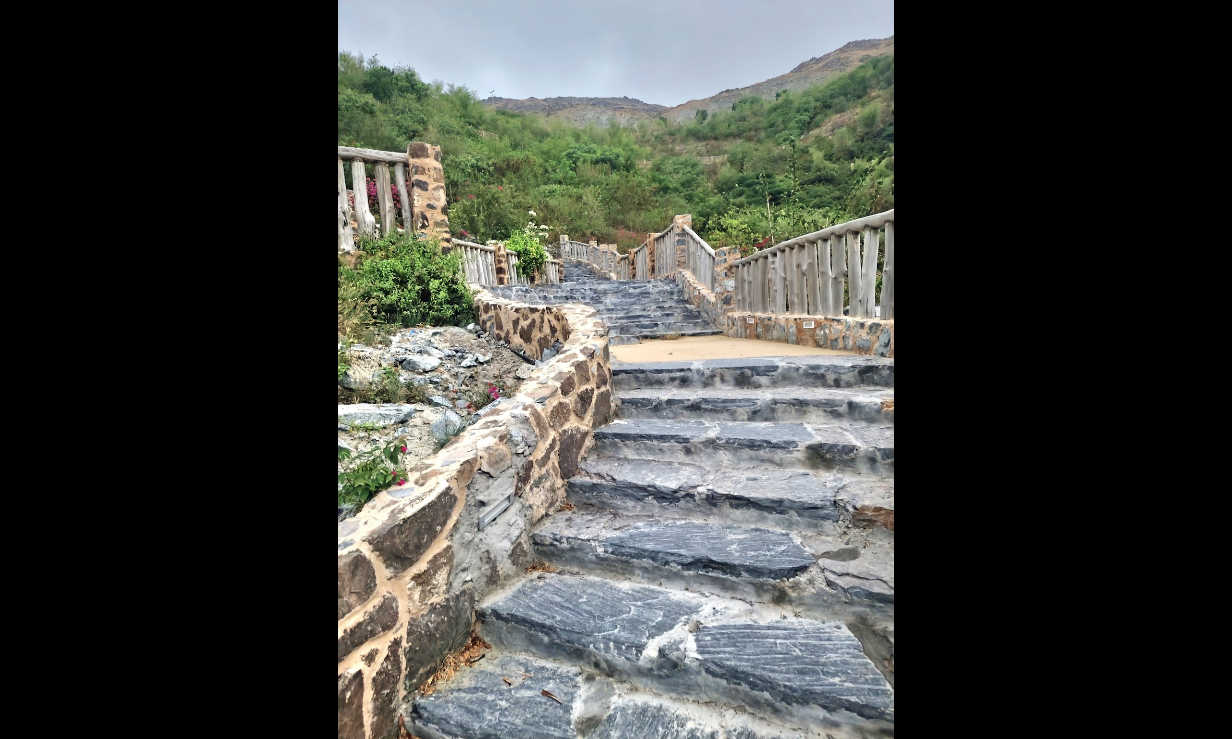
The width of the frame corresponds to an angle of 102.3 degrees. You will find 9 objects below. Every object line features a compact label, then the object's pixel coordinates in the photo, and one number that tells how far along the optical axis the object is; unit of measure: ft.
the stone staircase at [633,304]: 22.86
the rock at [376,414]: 9.30
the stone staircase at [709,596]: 4.75
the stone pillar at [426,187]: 23.85
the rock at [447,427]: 9.22
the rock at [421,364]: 13.10
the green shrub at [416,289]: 16.97
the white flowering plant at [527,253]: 41.73
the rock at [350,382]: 10.99
